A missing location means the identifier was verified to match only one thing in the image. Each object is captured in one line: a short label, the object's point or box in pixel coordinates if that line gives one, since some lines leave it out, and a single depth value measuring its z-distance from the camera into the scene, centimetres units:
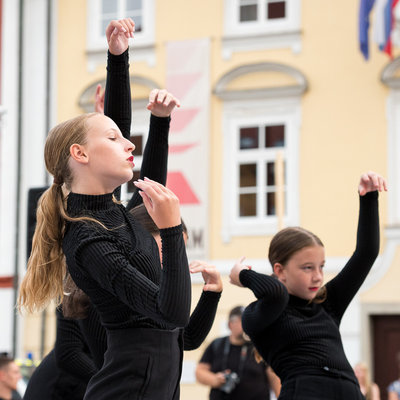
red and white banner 2648
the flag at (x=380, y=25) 2412
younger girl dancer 609
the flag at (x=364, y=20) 2434
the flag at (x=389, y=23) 2394
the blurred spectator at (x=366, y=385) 1531
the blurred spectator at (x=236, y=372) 1377
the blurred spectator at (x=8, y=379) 1343
